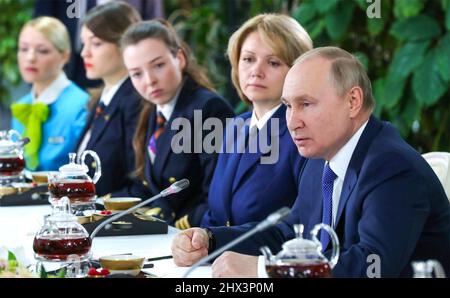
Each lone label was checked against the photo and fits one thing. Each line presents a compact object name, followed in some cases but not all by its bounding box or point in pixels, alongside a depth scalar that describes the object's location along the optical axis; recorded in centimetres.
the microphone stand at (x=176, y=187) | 464
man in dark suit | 414
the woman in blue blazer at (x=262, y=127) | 591
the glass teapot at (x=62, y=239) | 447
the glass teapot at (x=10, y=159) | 766
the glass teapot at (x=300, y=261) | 351
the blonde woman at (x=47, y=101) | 944
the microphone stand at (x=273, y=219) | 330
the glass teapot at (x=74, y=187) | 605
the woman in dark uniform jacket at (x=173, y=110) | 722
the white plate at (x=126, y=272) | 436
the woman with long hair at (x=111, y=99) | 836
